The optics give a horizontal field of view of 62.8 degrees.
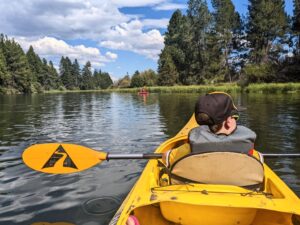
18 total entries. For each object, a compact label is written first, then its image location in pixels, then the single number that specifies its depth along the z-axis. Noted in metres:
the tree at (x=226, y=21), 44.44
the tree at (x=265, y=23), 39.31
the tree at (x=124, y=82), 79.13
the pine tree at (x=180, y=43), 48.97
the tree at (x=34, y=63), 75.71
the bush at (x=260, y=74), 33.43
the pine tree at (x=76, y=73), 100.04
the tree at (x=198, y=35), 47.09
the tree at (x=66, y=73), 96.20
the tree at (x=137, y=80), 62.58
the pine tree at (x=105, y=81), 107.72
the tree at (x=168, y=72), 50.67
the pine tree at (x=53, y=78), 84.73
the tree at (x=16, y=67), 61.66
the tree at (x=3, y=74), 55.47
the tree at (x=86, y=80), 100.83
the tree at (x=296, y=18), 35.31
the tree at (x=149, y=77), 59.75
